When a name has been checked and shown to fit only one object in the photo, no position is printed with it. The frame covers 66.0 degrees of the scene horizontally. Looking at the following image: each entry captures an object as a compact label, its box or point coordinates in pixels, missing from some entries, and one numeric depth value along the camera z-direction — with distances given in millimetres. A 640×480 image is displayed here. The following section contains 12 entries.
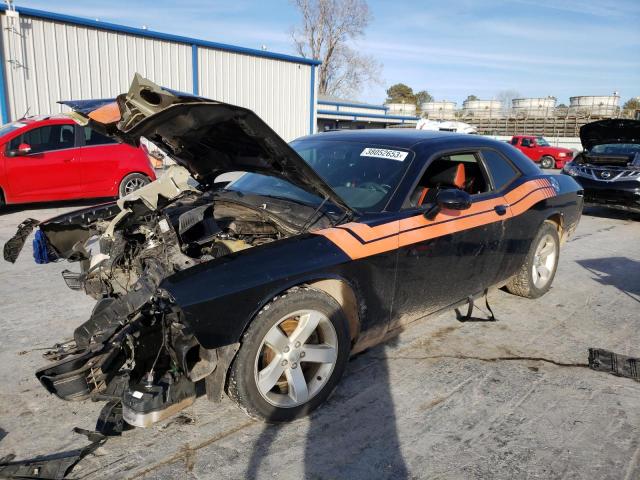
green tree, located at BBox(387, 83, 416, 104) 80500
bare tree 47406
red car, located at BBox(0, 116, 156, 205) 8344
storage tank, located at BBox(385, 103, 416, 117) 54281
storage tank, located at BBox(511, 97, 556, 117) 46469
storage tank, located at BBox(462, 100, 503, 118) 50597
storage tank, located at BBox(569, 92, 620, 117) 44250
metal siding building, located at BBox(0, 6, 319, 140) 12688
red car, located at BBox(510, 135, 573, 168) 24281
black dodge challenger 2453
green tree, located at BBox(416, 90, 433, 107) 83525
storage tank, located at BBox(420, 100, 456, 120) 54316
